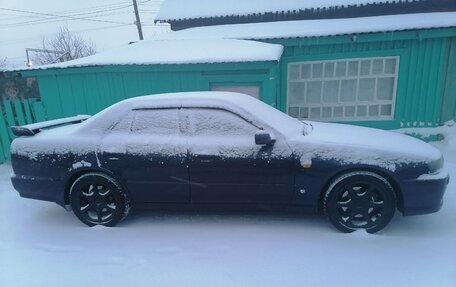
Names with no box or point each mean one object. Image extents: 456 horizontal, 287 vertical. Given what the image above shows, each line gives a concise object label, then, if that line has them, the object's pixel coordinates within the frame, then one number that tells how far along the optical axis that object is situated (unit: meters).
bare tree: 37.40
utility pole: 19.88
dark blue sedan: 3.10
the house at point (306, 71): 6.59
